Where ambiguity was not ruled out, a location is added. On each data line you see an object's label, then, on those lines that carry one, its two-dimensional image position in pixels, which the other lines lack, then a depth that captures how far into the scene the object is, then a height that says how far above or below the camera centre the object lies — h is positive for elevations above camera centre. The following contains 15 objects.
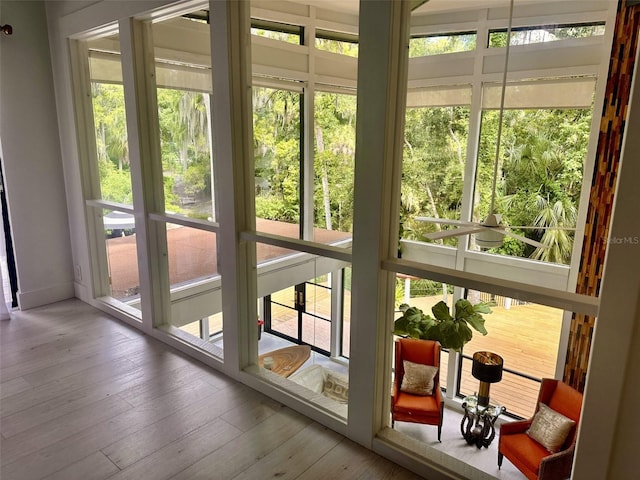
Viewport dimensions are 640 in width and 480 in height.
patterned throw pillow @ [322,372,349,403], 5.41 -3.19
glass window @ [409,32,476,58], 6.12 +1.62
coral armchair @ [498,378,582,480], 3.23 -2.38
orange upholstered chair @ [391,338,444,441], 4.71 -2.68
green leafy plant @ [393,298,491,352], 4.79 -1.92
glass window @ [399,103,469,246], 6.16 -0.09
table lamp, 4.95 -2.47
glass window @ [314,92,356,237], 5.67 -0.12
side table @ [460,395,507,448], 5.12 -3.21
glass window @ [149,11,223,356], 3.50 -0.03
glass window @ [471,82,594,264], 5.45 -0.16
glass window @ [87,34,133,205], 3.69 +0.27
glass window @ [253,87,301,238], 4.73 -0.09
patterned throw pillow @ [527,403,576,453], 3.54 -2.29
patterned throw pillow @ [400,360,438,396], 4.76 -2.48
